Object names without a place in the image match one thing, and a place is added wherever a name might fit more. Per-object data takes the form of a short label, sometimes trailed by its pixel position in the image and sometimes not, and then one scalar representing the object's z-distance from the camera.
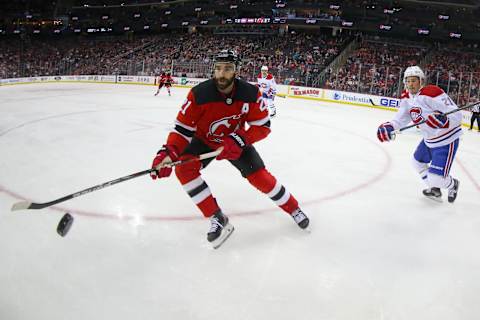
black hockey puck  2.44
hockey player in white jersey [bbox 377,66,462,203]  3.48
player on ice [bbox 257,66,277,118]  9.62
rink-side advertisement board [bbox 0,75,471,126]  13.36
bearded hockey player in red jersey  2.54
